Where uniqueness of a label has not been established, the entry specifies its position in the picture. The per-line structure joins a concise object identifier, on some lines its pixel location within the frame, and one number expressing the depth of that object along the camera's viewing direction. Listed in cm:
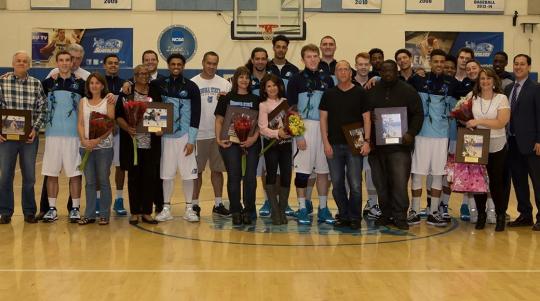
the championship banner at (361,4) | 1752
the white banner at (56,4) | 1758
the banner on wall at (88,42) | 1764
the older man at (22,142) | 711
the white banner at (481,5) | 1758
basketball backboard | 1471
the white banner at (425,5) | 1756
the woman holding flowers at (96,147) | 703
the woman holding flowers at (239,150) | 716
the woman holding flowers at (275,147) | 706
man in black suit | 704
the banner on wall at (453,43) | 1766
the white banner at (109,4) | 1758
